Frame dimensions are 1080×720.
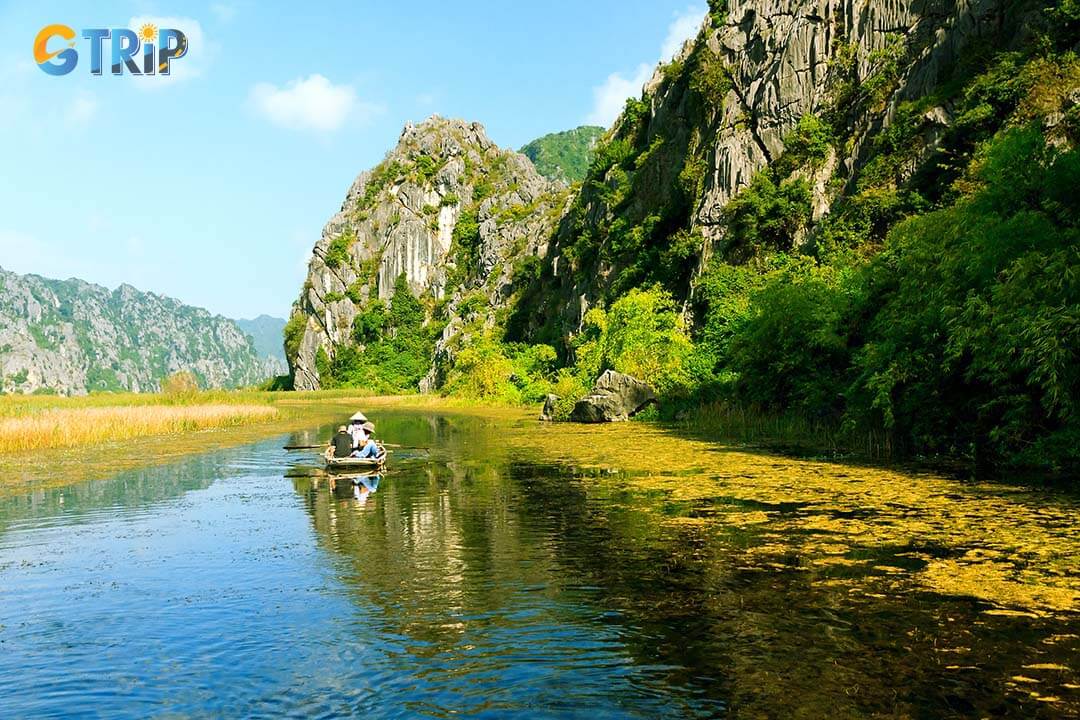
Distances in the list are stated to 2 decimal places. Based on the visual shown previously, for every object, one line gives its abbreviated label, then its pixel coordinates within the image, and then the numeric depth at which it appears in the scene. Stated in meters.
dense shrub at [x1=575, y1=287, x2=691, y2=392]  44.12
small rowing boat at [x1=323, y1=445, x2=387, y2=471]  23.28
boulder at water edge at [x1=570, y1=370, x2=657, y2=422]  42.59
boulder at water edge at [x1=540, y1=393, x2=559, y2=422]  46.78
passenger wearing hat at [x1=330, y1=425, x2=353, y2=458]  23.97
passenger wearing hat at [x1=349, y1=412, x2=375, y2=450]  24.84
